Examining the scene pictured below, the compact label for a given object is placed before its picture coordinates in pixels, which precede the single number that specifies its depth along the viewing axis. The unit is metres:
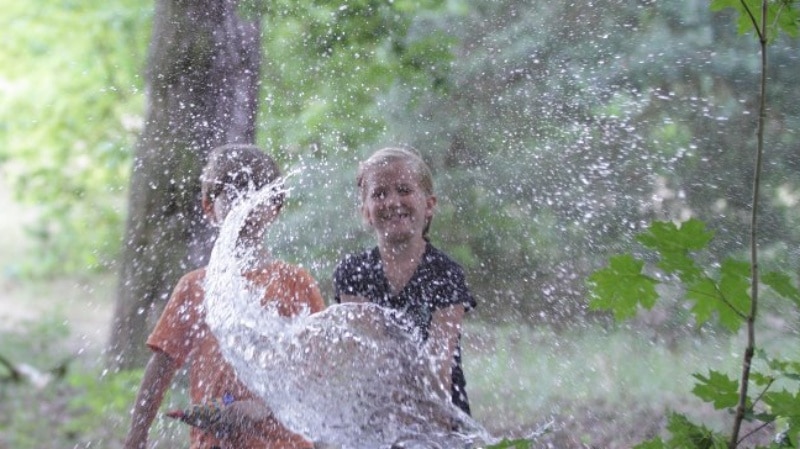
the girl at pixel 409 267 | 5.71
